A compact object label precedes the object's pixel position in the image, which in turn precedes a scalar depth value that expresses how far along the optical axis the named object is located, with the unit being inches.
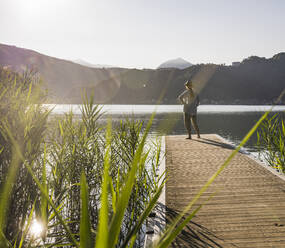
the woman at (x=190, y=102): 324.8
